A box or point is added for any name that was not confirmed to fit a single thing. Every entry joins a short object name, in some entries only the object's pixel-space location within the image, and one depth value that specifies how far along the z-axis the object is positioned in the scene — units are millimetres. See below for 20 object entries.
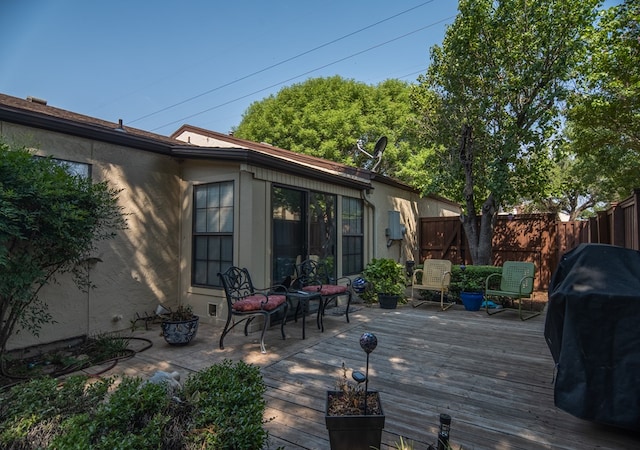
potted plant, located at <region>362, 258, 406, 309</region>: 6367
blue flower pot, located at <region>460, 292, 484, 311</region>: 6207
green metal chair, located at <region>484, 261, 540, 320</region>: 5566
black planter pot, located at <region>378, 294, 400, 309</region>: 6324
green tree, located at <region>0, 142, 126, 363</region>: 2771
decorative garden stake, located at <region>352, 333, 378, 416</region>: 2055
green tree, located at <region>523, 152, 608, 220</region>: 7677
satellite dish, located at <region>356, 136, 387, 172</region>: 8242
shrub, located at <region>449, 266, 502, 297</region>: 6523
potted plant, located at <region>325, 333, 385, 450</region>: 1842
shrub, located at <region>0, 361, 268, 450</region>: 1466
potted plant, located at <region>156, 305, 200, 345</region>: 3887
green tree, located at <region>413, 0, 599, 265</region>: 6395
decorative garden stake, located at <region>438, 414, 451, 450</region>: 1709
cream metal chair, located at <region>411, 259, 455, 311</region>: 6363
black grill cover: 2115
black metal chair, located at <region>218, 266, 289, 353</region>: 3844
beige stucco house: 3973
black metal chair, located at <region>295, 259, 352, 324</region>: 4886
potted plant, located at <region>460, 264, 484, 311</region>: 6227
